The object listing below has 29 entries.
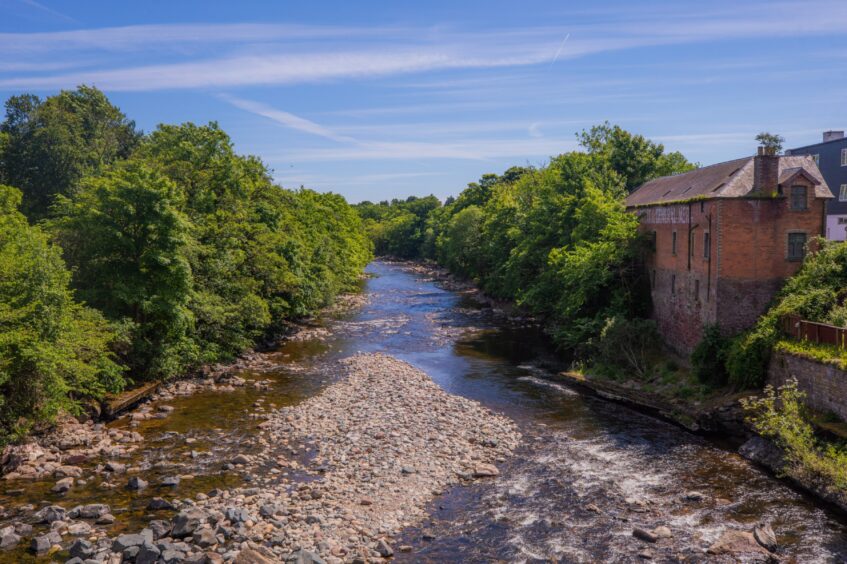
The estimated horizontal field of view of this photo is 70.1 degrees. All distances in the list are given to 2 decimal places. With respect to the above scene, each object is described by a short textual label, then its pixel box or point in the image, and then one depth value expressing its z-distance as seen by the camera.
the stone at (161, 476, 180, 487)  19.92
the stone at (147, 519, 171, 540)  16.44
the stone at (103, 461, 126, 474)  20.89
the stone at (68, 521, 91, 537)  16.52
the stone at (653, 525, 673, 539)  17.02
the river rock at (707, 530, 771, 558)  16.16
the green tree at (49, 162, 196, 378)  29.03
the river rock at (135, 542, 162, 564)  14.93
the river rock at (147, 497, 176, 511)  18.19
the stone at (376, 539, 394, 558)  15.97
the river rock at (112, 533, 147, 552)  15.41
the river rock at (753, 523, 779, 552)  16.48
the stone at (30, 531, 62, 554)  15.55
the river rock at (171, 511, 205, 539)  16.45
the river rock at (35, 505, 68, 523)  17.09
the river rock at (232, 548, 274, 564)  14.84
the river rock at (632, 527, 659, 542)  16.83
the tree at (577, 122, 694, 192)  54.16
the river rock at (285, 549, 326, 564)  15.01
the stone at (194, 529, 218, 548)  15.97
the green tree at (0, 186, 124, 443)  20.86
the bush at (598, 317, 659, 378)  34.84
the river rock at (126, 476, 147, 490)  19.62
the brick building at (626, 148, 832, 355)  28.80
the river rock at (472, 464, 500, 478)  21.34
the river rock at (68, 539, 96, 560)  15.22
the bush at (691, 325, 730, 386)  28.59
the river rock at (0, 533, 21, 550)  15.79
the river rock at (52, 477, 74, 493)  19.25
